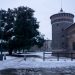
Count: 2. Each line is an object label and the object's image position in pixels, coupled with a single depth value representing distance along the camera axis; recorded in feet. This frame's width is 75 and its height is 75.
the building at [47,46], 209.54
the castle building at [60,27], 71.60
